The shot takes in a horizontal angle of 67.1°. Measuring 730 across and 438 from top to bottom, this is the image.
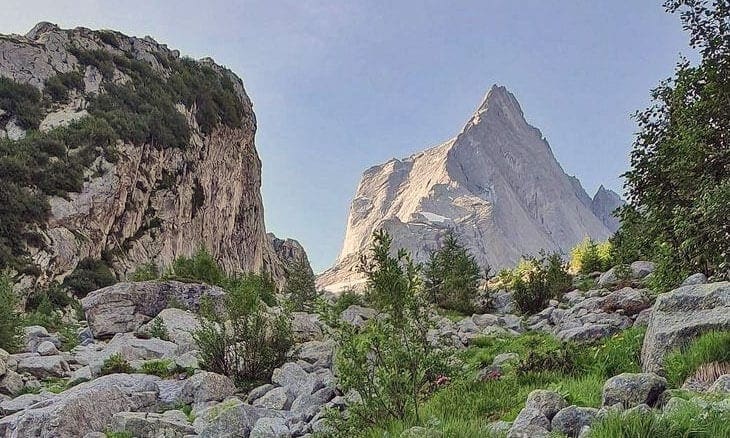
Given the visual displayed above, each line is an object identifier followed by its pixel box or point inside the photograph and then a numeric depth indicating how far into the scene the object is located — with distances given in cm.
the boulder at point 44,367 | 1000
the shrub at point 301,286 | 2434
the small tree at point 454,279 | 2205
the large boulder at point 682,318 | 517
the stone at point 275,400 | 703
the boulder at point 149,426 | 576
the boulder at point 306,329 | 1325
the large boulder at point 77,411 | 610
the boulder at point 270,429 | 525
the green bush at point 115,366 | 959
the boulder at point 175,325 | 1321
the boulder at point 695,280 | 765
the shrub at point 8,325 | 1163
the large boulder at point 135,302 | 1545
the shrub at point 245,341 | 918
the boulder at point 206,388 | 771
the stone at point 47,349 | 1182
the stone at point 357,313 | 1581
